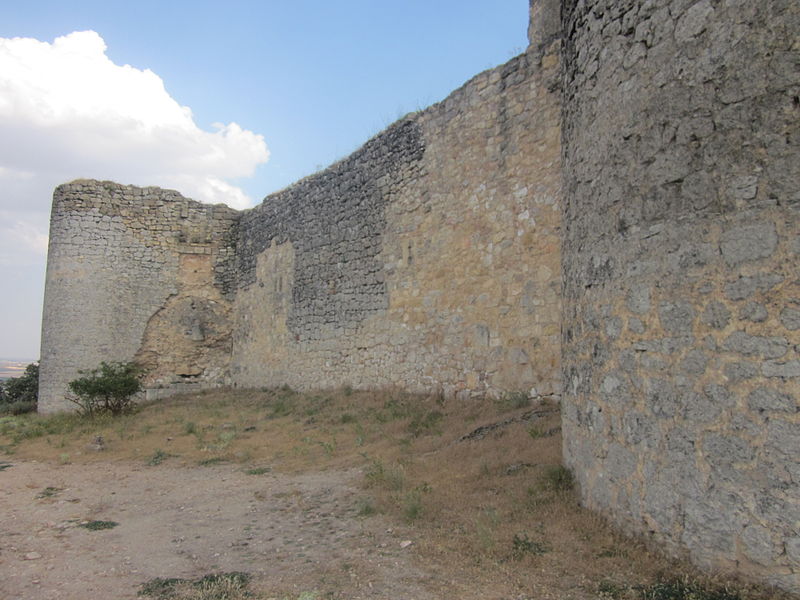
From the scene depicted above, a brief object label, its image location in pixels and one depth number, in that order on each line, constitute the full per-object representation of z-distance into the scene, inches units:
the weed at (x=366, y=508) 179.2
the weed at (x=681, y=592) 104.0
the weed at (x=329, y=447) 281.2
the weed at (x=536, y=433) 219.3
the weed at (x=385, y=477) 200.3
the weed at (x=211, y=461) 286.7
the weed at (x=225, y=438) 323.0
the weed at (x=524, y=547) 130.7
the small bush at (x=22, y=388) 702.5
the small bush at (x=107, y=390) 465.4
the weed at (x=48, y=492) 239.8
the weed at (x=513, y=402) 285.3
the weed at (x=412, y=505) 166.4
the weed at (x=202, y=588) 124.0
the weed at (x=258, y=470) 257.0
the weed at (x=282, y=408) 421.4
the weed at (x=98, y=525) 190.1
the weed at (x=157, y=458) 296.8
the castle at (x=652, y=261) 106.4
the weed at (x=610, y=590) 111.0
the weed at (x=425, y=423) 290.0
